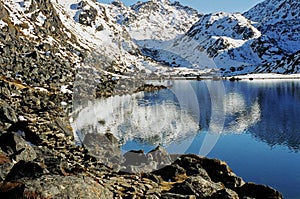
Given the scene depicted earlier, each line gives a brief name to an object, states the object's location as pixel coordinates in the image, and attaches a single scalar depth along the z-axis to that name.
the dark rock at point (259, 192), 23.06
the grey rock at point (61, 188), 12.80
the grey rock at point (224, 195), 19.98
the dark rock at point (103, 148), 31.50
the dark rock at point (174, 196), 19.63
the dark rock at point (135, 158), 30.77
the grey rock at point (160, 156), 31.66
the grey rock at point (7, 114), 38.22
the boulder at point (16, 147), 23.64
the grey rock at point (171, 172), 27.03
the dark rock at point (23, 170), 17.92
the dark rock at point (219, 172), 27.17
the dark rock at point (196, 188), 21.08
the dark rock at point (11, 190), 12.86
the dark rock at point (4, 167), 18.25
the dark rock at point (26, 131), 34.78
